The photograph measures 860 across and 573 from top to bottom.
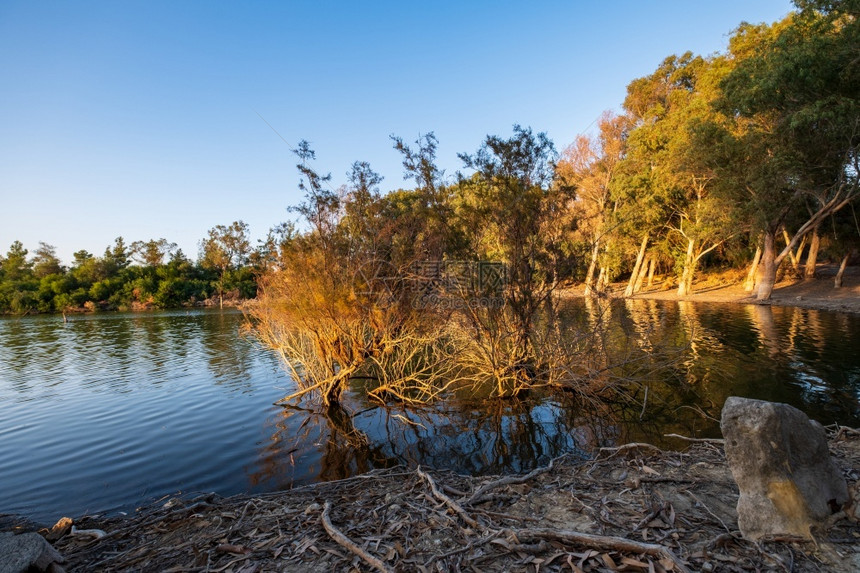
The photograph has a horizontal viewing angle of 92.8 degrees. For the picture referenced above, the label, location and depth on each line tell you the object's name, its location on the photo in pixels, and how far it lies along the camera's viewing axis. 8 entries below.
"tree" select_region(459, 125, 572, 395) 9.48
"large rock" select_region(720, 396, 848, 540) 3.12
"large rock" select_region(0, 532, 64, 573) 2.73
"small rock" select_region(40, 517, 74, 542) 4.41
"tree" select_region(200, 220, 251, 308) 59.28
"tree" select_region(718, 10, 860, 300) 16.25
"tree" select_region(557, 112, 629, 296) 34.59
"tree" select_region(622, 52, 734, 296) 24.94
